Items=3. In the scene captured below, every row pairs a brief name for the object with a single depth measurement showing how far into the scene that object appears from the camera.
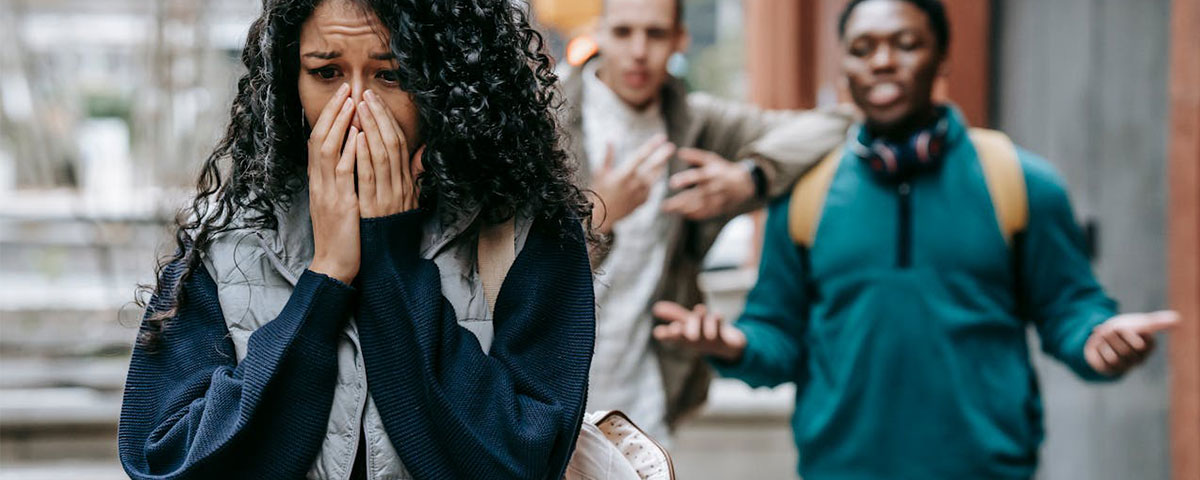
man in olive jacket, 4.00
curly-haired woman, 1.91
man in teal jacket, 3.55
